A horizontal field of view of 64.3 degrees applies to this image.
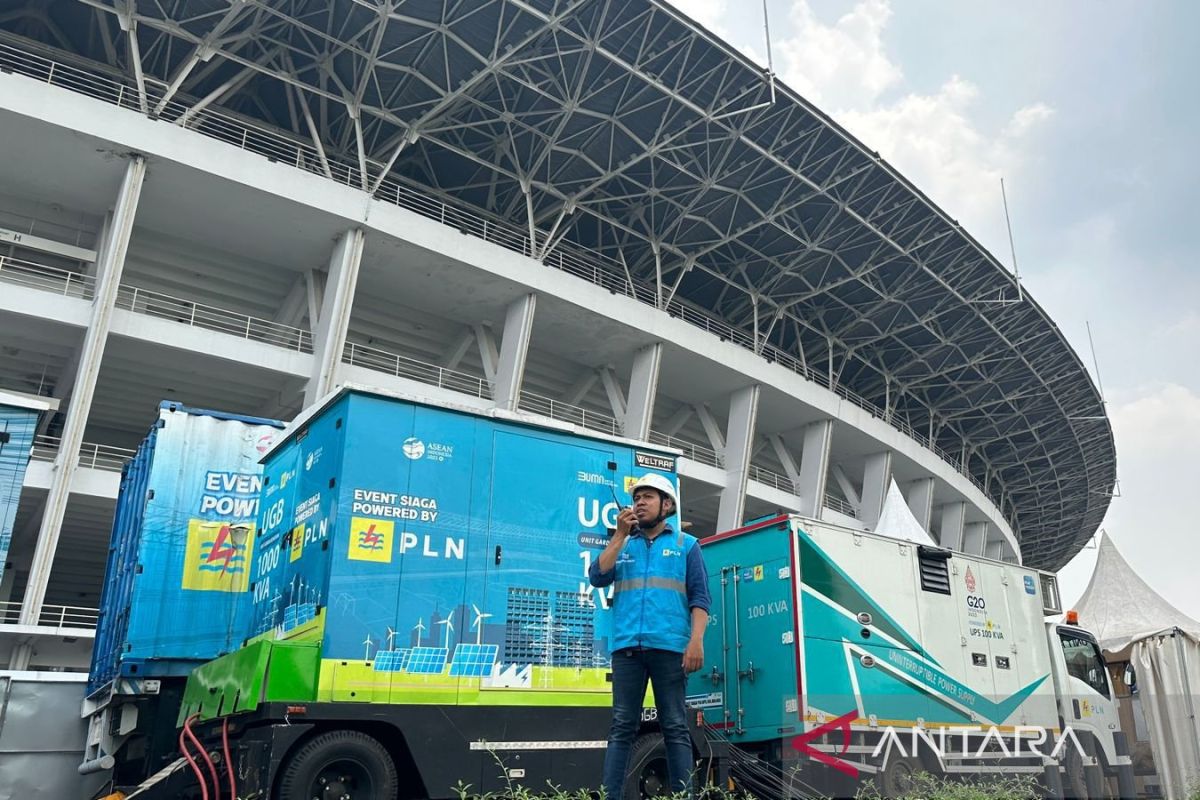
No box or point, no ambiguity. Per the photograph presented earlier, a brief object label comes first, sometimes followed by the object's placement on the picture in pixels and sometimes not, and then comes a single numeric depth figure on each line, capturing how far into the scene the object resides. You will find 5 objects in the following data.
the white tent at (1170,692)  15.53
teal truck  10.43
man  5.27
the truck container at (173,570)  9.70
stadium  22.12
